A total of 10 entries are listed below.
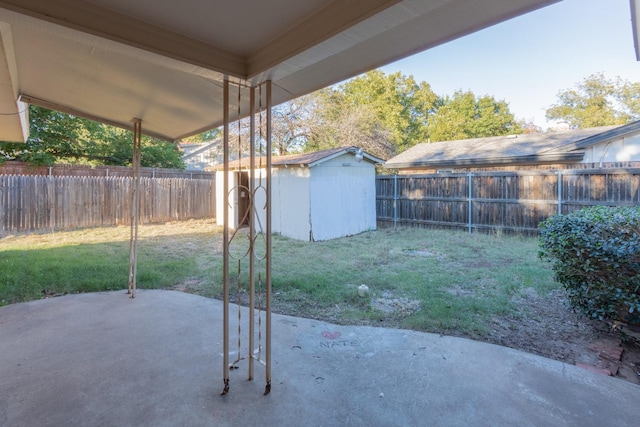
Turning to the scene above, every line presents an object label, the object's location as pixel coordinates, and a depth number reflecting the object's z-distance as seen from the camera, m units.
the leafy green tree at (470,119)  22.66
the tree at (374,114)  16.48
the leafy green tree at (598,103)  18.36
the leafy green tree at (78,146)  9.84
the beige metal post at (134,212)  3.93
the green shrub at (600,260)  2.59
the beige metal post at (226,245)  2.06
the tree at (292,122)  15.73
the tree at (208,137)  23.23
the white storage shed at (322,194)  8.21
